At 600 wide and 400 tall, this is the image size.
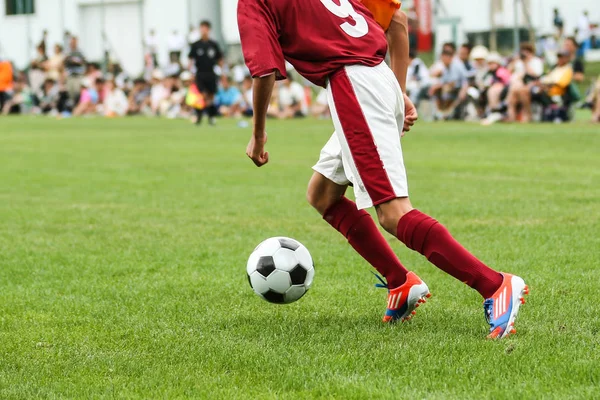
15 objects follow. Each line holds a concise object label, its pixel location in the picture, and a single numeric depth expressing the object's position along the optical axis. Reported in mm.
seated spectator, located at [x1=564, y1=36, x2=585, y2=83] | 22375
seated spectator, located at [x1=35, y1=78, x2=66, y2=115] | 34812
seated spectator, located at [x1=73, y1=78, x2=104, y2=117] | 33344
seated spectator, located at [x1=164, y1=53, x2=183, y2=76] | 33588
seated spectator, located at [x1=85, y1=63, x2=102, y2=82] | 34397
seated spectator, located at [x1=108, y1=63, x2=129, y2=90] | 35528
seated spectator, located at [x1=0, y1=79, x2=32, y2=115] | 35562
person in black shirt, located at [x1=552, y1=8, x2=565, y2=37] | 30078
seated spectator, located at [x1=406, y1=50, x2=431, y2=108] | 25516
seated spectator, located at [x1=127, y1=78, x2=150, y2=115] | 33062
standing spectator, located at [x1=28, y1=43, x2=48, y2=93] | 36156
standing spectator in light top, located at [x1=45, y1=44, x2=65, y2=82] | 34875
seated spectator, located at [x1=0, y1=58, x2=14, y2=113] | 34875
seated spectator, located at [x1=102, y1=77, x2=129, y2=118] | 32531
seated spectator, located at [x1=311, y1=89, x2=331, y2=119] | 28406
